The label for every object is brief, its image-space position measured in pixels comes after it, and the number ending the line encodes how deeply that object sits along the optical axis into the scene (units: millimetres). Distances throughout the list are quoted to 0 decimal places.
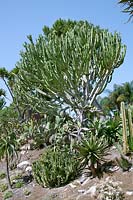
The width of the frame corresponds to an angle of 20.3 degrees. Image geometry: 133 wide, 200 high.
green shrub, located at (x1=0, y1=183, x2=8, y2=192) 12930
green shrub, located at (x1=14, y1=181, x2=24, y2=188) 12812
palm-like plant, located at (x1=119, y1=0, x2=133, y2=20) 10227
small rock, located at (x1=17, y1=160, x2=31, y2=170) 14645
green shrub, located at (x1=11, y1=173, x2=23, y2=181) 13680
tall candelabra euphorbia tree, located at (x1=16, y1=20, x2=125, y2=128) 14164
